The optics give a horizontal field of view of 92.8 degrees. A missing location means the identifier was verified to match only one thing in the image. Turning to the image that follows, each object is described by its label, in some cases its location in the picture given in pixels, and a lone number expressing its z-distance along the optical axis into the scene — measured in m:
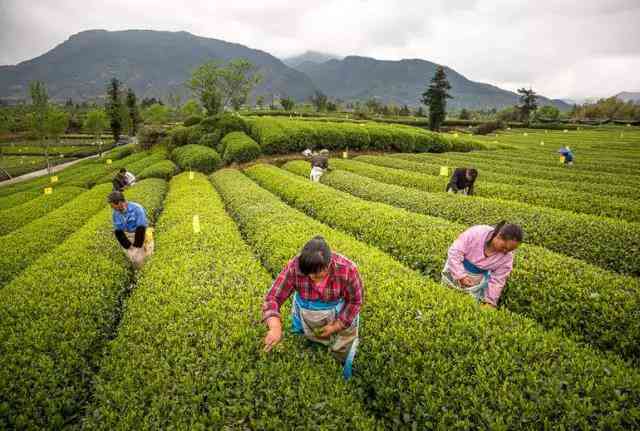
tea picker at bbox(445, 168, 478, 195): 11.88
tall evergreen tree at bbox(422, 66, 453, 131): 52.44
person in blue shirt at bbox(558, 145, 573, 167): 20.38
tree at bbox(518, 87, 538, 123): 72.88
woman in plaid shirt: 3.38
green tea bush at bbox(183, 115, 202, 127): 31.72
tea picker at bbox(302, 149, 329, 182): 16.81
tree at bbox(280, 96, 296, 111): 74.69
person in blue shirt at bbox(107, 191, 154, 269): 6.88
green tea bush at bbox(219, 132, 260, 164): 23.52
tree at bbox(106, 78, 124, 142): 60.28
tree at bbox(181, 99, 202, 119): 73.25
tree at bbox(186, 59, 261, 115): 42.59
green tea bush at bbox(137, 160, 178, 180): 19.84
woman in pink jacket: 4.82
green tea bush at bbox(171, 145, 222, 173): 22.30
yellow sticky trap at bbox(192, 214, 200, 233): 8.14
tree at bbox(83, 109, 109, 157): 50.19
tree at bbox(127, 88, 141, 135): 68.18
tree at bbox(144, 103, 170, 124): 72.00
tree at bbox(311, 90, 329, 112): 82.27
